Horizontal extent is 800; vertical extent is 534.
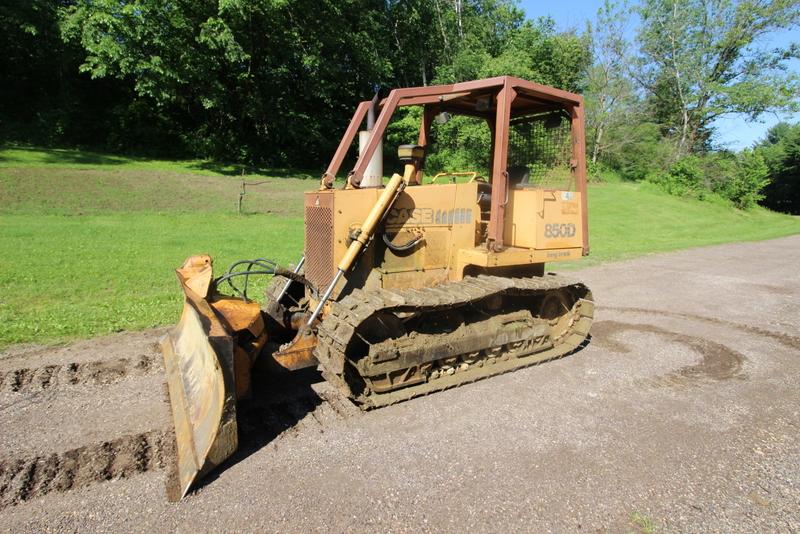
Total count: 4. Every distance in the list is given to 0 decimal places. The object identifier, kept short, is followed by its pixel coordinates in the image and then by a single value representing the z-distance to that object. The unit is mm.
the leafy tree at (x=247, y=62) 21828
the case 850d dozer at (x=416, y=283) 3982
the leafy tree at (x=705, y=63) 33750
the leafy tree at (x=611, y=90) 35125
